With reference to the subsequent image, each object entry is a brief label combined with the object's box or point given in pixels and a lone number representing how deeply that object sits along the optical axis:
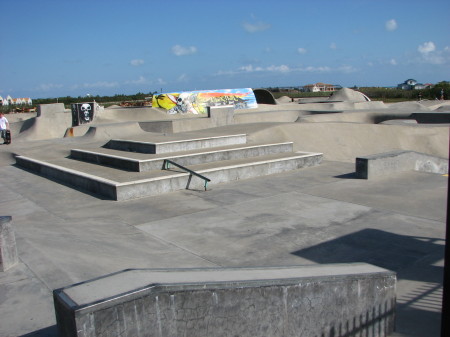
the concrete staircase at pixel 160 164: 9.42
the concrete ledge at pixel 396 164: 10.63
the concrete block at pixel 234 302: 2.65
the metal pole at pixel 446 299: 2.80
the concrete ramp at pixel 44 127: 23.87
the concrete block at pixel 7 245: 4.64
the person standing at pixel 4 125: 17.41
